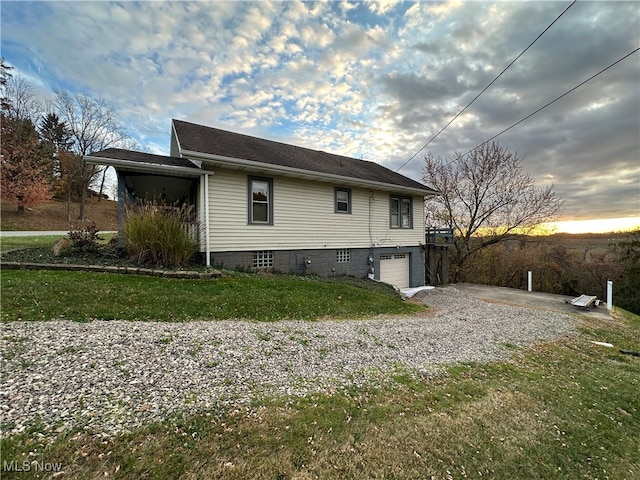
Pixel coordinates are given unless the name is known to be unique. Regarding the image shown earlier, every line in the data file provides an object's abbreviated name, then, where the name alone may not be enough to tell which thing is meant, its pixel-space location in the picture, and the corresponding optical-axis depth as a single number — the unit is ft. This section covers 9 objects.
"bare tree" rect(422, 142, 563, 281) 52.75
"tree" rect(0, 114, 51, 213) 61.05
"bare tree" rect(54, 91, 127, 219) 77.25
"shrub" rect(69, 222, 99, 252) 25.99
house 26.50
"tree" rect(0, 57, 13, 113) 64.85
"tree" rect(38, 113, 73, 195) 85.40
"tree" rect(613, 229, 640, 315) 45.01
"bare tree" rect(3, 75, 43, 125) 67.92
